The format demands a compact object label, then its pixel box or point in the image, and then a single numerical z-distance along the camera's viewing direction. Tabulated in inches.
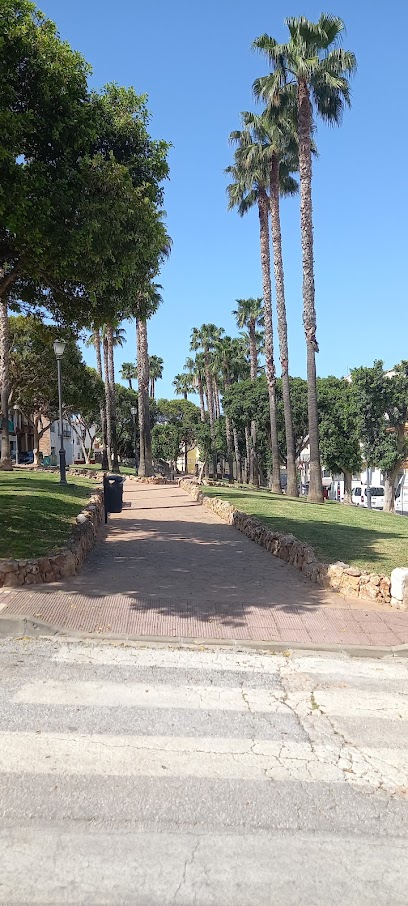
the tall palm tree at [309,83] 931.3
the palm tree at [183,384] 3401.6
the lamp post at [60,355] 813.2
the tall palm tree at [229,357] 2261.3
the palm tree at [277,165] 1094.4
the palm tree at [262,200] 1174.3
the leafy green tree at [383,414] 1350.9
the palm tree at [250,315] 2003.0
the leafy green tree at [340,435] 1501.0
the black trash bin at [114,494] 620.2
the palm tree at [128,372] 3090.6
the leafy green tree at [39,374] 1417.3
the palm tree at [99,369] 1788.9
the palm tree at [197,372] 2689.5
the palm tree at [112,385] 1585.9
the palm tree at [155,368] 3083.2
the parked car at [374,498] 2216.5
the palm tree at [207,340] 2508.6
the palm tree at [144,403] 1320.1
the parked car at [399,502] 2119.8
